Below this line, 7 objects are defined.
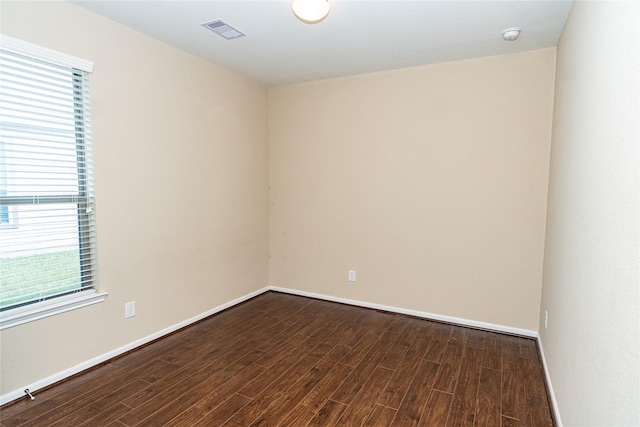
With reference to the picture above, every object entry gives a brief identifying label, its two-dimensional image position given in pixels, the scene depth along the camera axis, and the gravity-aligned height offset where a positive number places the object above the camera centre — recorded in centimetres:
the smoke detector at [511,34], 264 +127
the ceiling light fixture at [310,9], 214 +116
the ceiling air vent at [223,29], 262 +128
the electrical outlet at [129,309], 280 -97
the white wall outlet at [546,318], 265 -93
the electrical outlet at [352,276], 399 -93
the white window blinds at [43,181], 212 +5
